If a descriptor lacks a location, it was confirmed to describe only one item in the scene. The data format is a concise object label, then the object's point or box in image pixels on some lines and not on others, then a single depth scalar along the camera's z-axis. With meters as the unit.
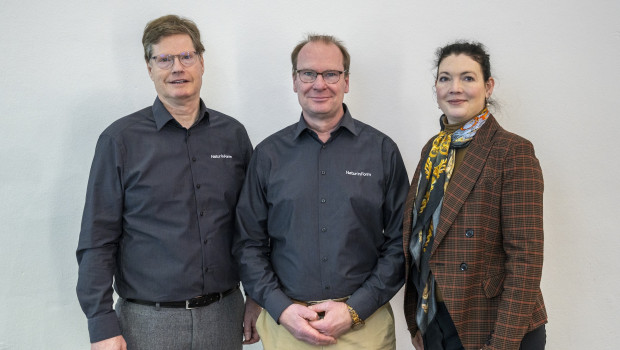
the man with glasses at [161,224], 1.89
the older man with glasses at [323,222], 1.88
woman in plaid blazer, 1.59
